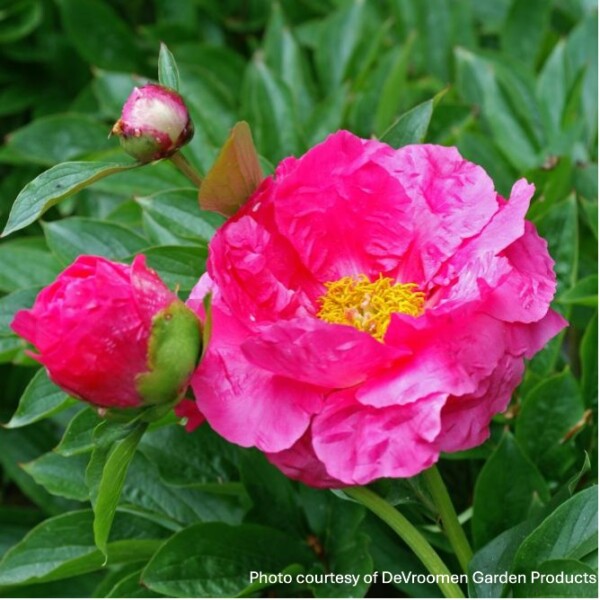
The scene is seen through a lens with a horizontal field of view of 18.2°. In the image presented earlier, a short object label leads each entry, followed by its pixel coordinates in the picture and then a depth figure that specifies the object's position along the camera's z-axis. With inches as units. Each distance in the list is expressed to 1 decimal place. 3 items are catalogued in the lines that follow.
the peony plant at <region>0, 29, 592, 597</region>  27.3
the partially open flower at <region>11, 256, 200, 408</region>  26.6
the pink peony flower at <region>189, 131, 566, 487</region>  27.5
